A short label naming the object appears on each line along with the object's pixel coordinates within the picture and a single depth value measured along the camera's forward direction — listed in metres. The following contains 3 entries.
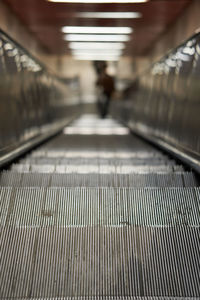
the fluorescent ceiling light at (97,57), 22.59
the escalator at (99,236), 2.00
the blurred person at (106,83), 14.45
